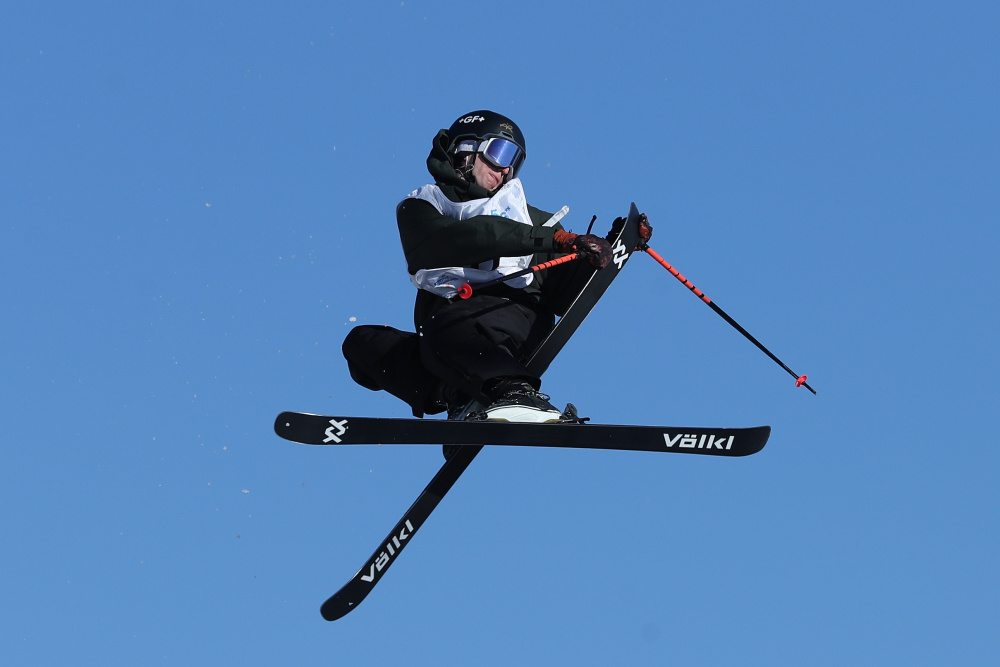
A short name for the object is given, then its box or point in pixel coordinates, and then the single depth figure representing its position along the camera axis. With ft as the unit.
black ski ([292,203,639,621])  51.85
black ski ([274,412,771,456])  47.98
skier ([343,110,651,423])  48.88
